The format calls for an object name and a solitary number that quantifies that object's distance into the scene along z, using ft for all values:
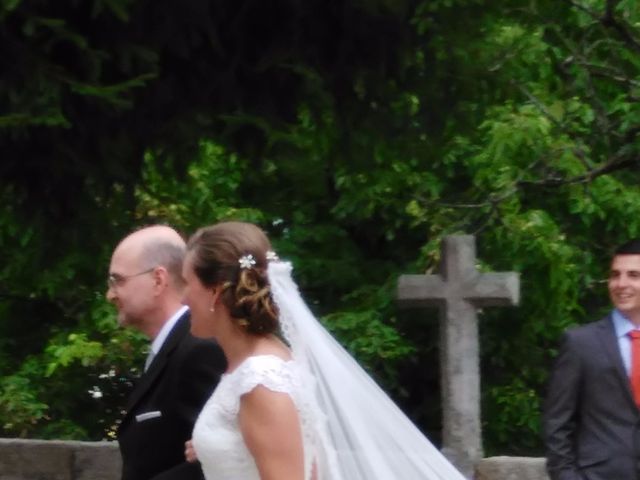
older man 29.81
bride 24.27
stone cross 53.67
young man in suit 40.78
